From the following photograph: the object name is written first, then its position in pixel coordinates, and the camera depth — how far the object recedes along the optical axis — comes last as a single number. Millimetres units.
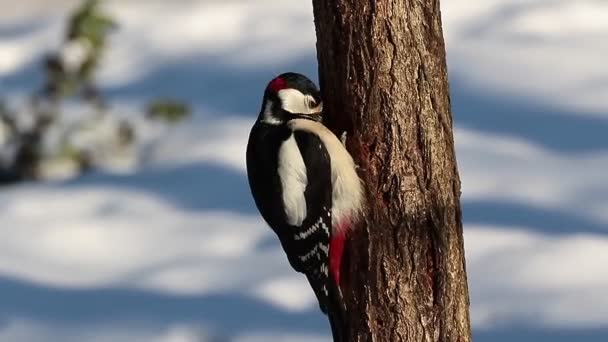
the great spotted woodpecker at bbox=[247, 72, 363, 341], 7801
